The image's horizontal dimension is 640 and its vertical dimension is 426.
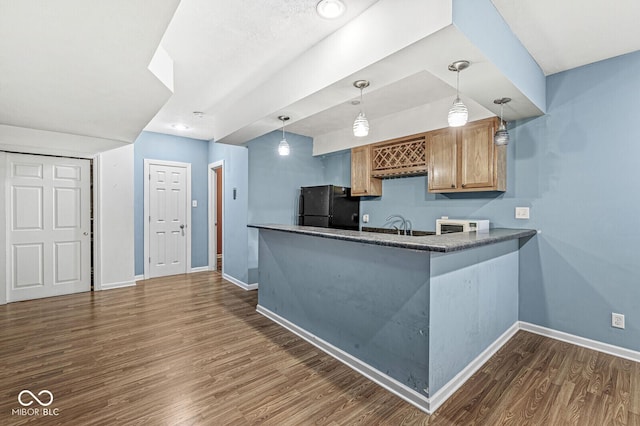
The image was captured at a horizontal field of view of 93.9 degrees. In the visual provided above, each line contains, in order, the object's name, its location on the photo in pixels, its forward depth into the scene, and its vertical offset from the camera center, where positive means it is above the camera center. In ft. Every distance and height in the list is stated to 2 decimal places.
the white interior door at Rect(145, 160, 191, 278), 17.47 -0.51
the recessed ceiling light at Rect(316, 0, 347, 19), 6.39 +4.43
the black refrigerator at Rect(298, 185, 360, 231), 14.66 +0.17
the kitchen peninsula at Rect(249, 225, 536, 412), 6.29 -2.34
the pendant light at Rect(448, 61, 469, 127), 6.50 +2.16
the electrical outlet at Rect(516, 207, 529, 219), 9.99 -0.07
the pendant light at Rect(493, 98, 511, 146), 8.51 +2.19
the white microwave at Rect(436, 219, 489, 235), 9.82 -0.53
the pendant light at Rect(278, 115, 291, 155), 10.83 +2.27
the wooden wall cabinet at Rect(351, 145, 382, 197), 14.42 +1.72
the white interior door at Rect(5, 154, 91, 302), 13.16 -0.73
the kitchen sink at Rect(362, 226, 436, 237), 12.99 -0.97
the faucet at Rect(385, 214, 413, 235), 13.78 -0.45
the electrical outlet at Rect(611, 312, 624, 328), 8.38 -3.09
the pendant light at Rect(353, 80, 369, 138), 7.62 +2.27
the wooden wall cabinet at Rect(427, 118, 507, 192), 10.05 +1.83
